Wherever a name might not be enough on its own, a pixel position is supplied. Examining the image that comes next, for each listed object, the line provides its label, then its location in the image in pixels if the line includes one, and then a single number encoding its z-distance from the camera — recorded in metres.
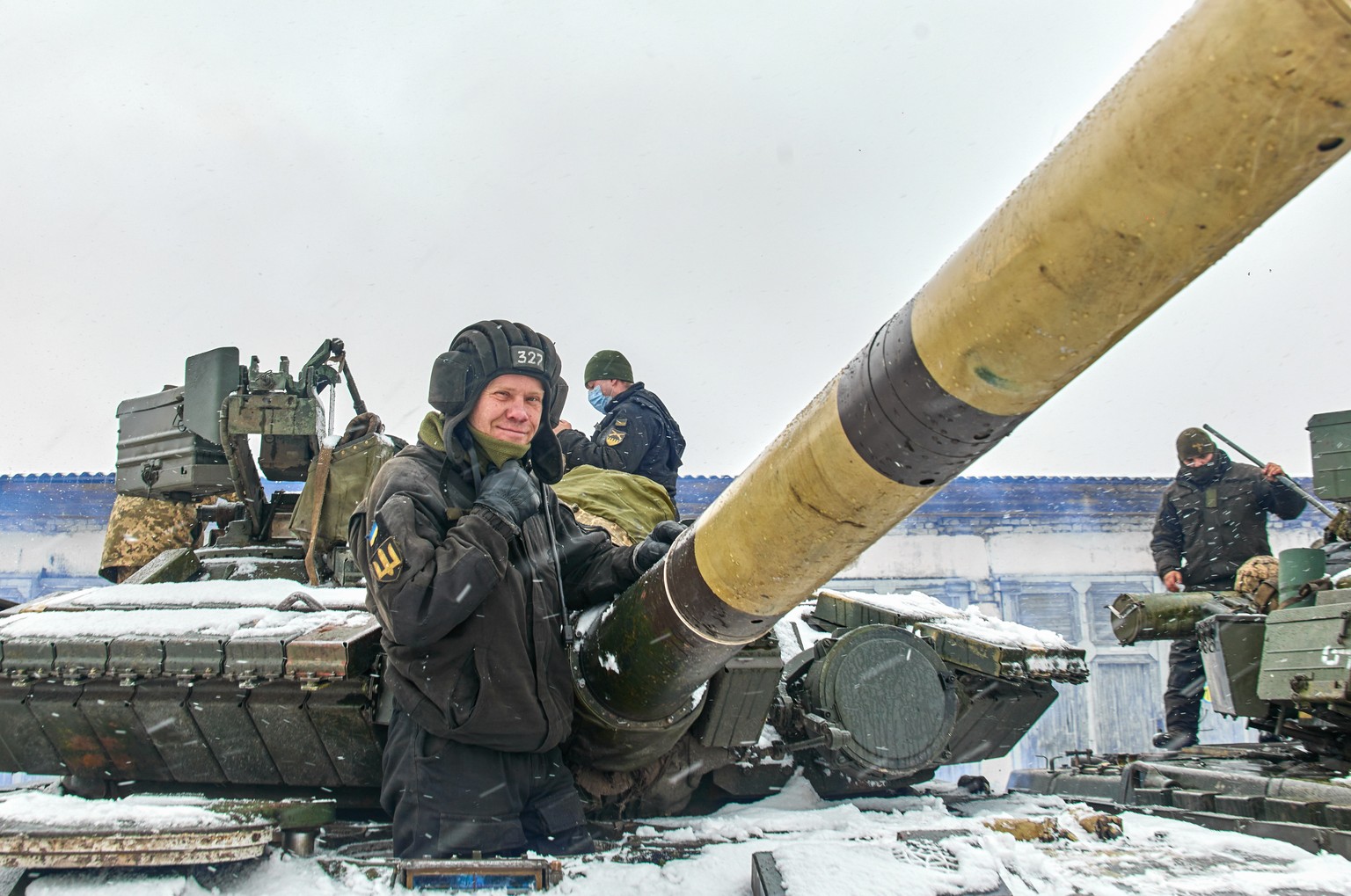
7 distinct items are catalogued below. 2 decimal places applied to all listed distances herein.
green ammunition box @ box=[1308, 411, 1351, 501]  6.01
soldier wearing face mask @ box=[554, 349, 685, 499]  5.77
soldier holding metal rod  7.70
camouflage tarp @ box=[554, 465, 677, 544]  4.75
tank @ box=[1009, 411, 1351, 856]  3.62
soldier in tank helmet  2.90
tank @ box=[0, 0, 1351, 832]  1.26
